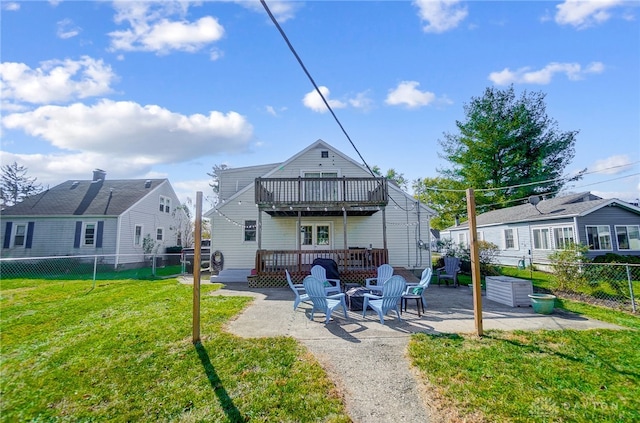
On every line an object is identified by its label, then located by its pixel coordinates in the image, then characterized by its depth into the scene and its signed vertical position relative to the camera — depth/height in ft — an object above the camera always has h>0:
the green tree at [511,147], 77.51 +27.12
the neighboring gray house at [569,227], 44.21 +2.07
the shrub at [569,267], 27.56 -2.91
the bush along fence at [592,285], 25.32 -4.72
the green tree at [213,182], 115.85 +26.43
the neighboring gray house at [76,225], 52.75 +3.84
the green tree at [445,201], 90.17 +14.02
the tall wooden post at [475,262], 15.94 -1.33
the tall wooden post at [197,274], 14.92 -1.73
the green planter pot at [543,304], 20.62 -4.96
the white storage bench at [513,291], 23.38 -4.60
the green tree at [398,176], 120.78 +28.92
